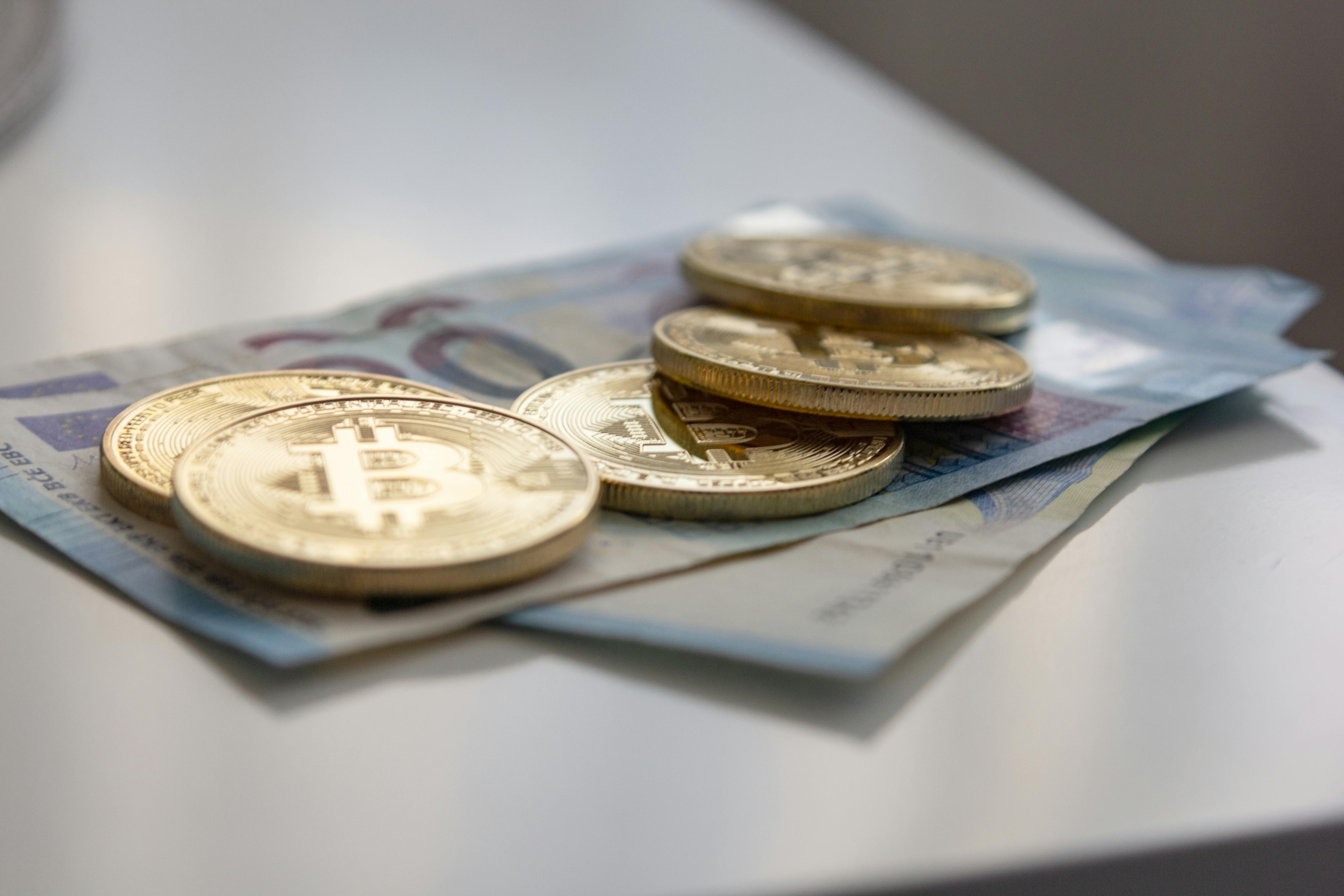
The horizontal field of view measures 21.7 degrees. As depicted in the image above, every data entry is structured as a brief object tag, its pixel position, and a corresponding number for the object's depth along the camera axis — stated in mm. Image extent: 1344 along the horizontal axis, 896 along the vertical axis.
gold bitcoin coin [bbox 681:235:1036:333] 399
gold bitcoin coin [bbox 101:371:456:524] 351
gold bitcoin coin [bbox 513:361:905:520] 356
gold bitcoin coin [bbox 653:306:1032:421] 369
